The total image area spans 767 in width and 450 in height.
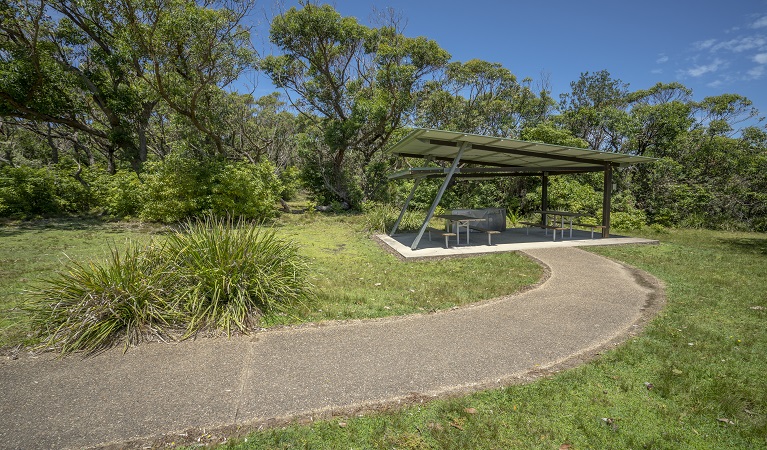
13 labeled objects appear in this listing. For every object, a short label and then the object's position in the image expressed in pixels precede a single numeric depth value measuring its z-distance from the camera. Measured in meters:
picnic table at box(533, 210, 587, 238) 9.66
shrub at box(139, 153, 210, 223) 12.74
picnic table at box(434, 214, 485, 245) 9.25
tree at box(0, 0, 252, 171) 11.64
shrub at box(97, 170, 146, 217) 14.05
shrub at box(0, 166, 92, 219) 13.45
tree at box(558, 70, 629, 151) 16.47
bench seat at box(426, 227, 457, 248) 11.58
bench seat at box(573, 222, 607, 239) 12.46
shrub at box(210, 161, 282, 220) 13.25
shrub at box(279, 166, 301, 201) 18.15
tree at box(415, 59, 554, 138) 20.19
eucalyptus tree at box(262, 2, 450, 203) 16.89
